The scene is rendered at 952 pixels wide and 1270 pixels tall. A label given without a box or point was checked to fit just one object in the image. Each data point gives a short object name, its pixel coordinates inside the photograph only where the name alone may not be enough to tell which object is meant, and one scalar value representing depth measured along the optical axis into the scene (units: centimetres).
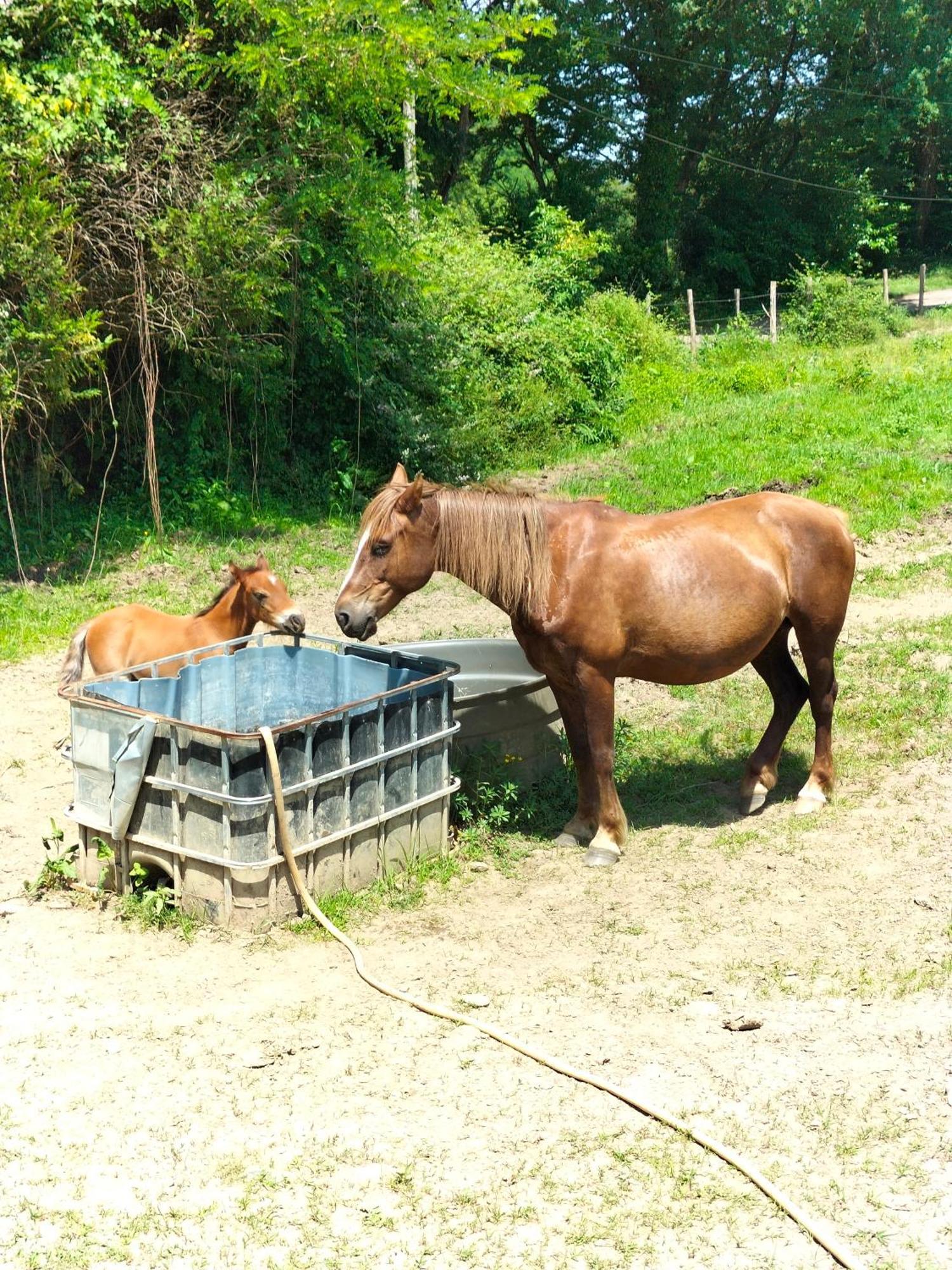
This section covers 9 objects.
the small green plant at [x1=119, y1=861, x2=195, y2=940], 519
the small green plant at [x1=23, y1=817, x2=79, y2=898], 562
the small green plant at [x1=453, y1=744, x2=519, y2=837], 630
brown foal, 688
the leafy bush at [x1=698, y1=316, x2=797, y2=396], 1852
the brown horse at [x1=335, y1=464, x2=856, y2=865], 579
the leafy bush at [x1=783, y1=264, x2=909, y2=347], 2242
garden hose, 332
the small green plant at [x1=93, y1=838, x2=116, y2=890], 549
